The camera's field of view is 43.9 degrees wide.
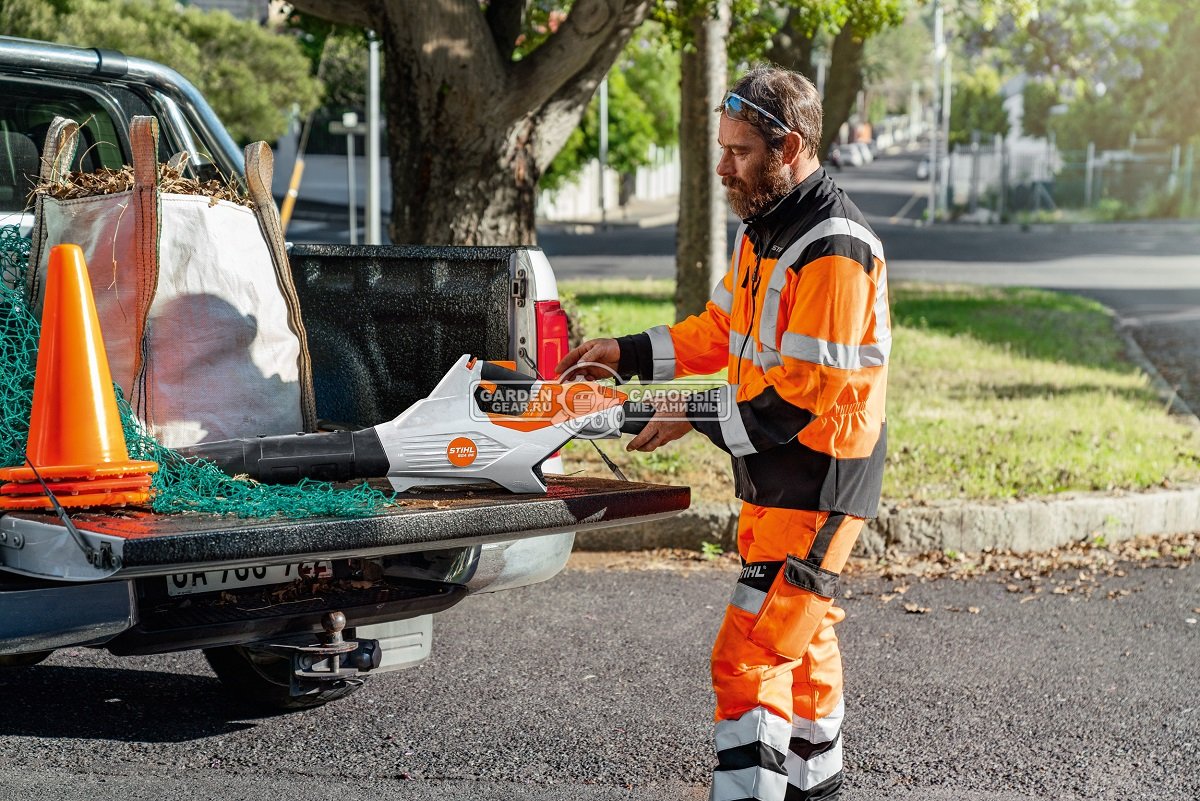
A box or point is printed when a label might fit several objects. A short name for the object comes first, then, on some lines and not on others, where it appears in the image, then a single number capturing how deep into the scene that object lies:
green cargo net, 3.34
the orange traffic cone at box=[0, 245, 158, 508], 3.27
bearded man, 3.45
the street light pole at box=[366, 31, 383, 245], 13.56
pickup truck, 3.19
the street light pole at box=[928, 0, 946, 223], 39.00
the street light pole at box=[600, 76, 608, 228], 38.91
